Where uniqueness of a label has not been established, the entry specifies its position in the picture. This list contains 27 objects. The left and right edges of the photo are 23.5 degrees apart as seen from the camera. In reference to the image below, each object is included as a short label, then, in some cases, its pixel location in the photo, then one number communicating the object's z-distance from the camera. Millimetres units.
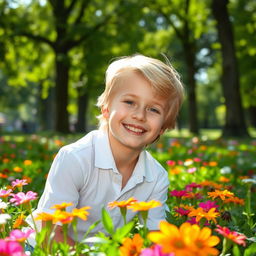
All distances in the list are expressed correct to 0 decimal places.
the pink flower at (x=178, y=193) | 1293
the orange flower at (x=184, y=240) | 791
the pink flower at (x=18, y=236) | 896
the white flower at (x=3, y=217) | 920
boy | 1237
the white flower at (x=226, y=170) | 1995
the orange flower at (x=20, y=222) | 1097
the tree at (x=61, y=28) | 13672
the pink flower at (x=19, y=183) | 1174
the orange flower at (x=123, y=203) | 989
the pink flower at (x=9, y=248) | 842
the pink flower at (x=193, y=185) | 1472
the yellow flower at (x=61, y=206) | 954
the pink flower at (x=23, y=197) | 1049
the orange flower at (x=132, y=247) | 906
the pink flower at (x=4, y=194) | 1103
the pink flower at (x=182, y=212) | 1161
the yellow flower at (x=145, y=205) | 937
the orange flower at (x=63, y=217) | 915
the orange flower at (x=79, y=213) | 924
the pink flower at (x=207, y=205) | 1157
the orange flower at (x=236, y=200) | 1230
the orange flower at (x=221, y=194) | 1163
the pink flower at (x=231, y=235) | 915
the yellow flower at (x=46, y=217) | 934
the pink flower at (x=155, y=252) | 833
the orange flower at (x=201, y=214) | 1037
